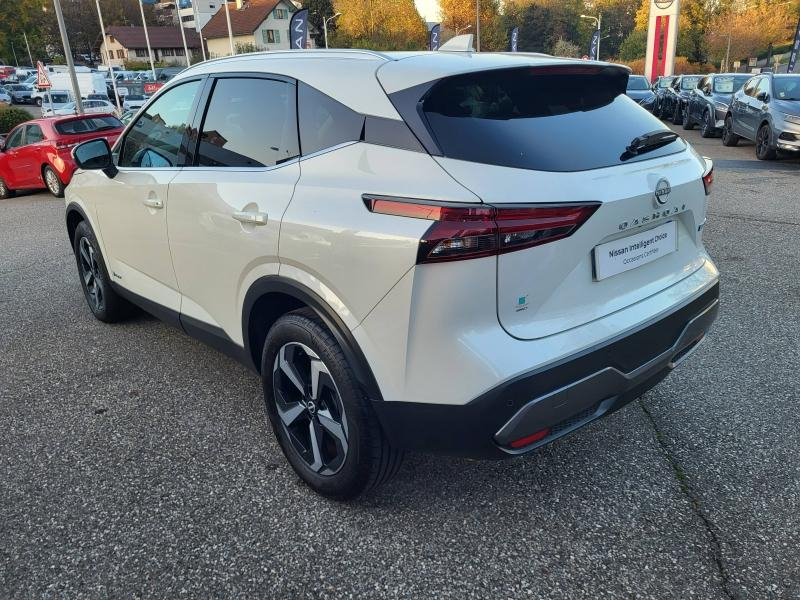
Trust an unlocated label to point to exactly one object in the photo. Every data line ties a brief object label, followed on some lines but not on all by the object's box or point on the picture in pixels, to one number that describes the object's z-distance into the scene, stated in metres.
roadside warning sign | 20.09
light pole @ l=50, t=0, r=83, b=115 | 17.38
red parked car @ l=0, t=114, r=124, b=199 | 12.05
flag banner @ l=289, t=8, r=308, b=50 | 24.88
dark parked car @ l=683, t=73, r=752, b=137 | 15.48
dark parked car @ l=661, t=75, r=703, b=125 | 19.48
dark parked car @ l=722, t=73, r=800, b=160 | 11.28
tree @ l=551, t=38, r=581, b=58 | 70.34
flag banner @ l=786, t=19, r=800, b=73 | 27.42
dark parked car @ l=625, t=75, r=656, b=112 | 20.64
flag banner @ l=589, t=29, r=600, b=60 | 43.25
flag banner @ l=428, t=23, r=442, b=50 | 37.41
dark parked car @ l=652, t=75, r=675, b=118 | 22.03
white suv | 1.96
